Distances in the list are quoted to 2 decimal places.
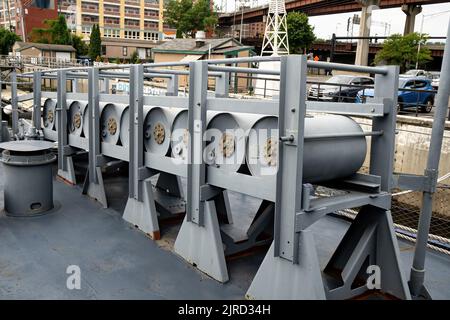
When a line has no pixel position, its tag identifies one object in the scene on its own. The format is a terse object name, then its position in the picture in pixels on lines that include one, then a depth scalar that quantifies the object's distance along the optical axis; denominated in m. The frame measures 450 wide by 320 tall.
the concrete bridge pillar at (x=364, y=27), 40.53
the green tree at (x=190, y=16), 67.38
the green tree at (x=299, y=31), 53.61
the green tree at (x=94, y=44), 64.91
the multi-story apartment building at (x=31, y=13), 71.88
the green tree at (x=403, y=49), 37.62
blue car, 18.31
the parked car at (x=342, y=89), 19.03
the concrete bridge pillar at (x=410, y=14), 43.66
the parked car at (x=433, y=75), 33.79
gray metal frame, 3.27
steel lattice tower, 30.15
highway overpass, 42.84
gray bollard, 5.50
